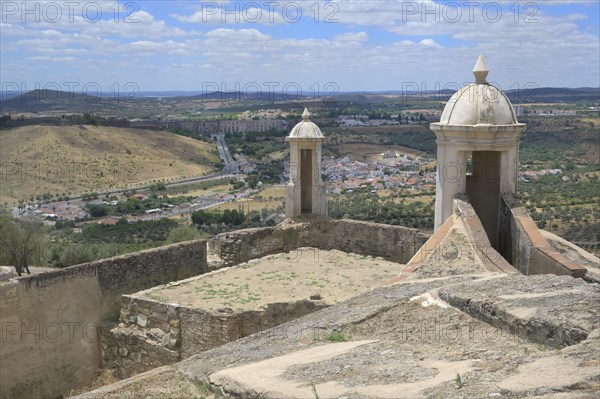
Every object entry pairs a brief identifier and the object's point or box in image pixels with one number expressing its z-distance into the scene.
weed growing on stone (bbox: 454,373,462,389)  3.40
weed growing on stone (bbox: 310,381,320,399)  3.60
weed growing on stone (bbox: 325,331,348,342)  5.03
